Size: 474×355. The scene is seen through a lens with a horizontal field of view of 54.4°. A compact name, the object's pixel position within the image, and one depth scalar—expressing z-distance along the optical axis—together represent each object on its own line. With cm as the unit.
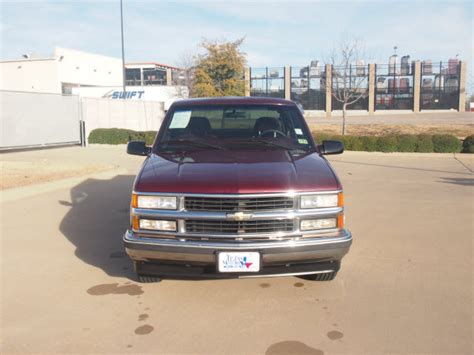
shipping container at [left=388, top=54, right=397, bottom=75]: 6069
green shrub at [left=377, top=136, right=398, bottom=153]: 1708
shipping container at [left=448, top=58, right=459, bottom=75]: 6069
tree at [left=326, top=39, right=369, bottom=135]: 2847
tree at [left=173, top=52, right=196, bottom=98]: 3441
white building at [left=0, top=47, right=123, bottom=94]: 4341
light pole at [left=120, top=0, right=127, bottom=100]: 3099
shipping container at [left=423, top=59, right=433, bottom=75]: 6138
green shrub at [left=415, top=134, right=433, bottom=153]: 1661
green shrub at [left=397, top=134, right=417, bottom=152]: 1678
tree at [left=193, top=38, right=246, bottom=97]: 2795
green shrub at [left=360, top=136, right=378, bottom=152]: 1748
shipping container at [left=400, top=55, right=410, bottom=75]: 6084
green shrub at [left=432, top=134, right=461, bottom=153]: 1645
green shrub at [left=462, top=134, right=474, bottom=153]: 1606
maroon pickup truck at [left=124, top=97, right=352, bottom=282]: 373
